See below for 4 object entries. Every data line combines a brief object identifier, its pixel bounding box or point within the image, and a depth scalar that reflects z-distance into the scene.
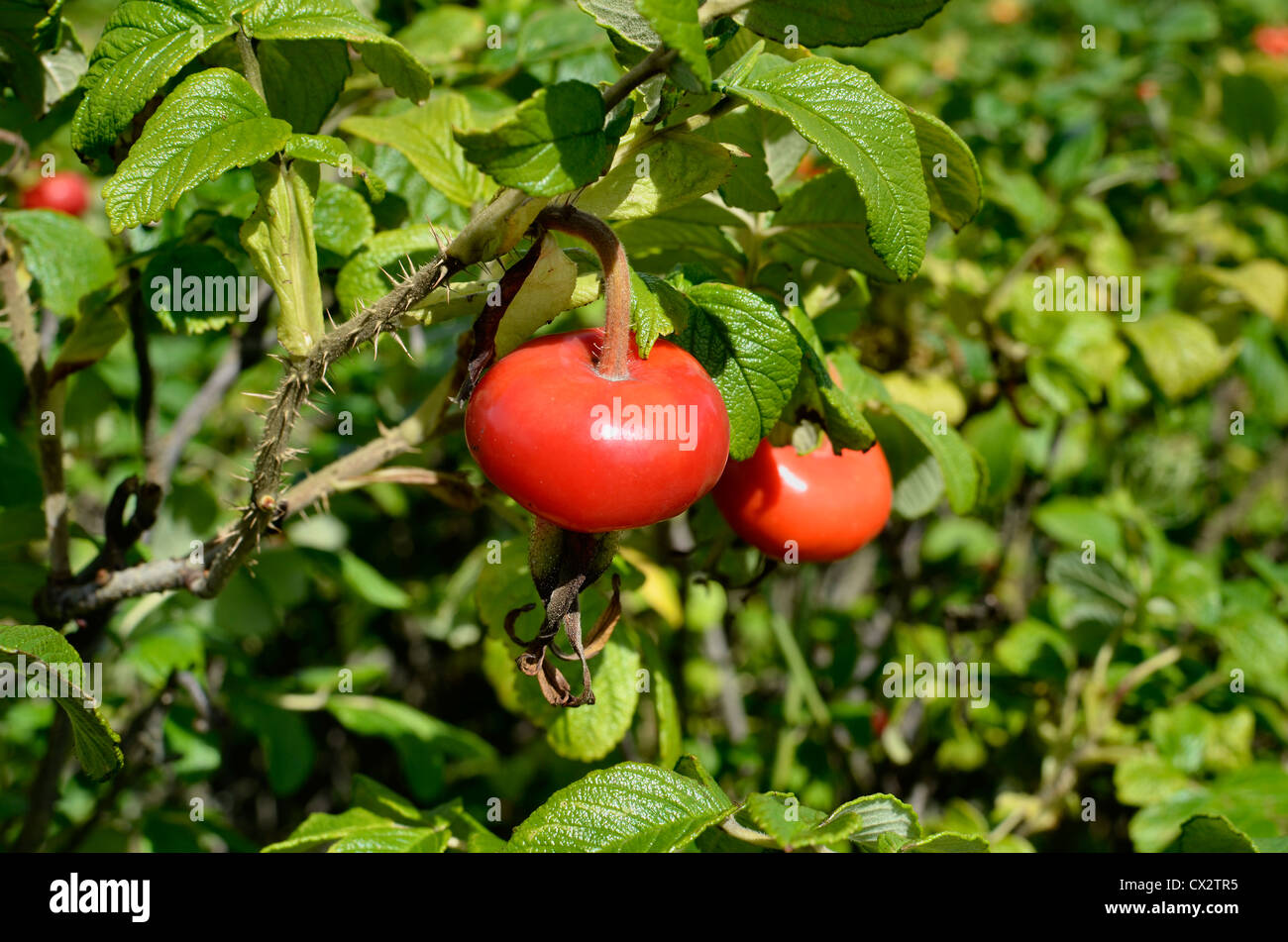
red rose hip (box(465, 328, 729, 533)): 0.27
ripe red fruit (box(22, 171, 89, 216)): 0.67
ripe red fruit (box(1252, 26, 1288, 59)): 0.80
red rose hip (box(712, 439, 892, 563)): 0.31
